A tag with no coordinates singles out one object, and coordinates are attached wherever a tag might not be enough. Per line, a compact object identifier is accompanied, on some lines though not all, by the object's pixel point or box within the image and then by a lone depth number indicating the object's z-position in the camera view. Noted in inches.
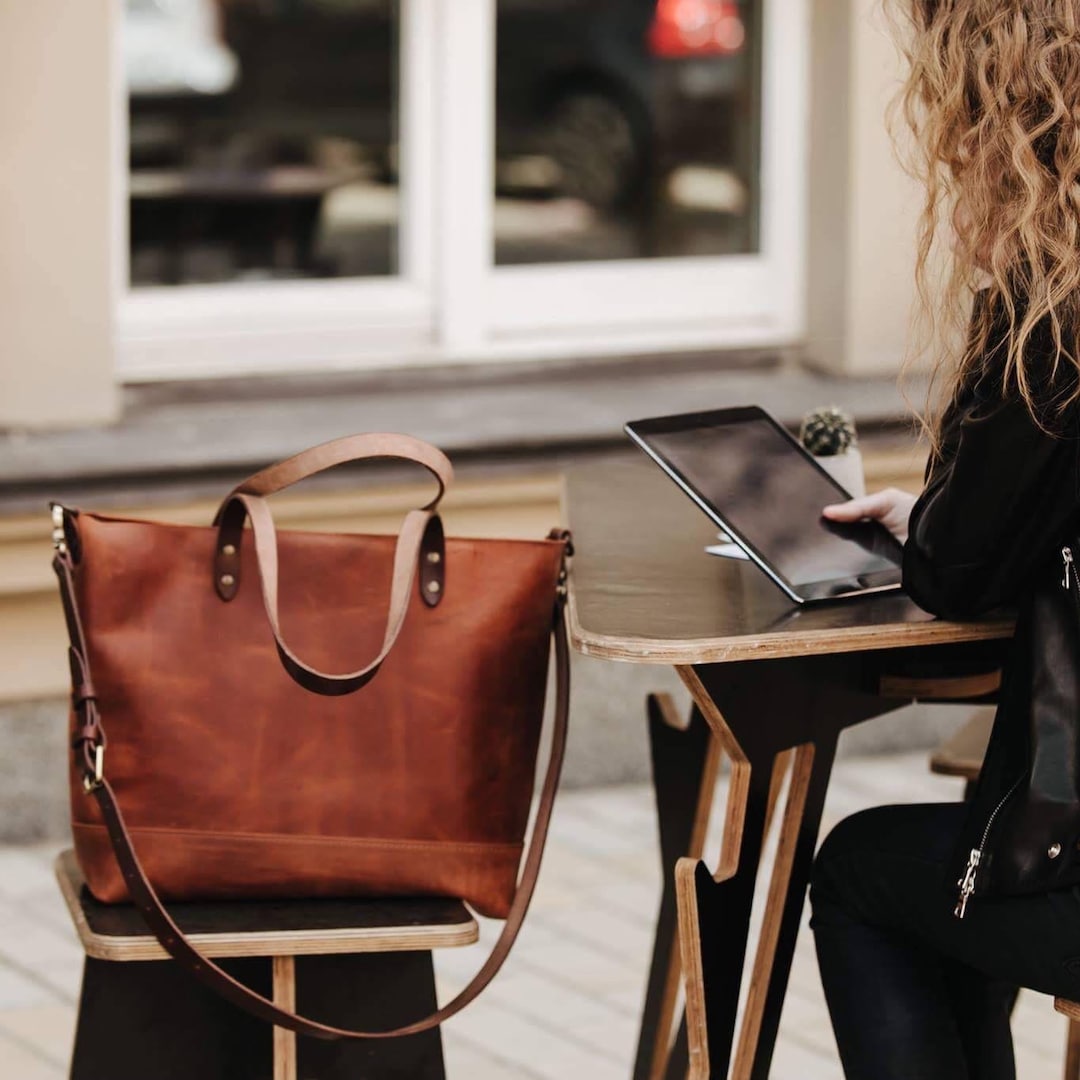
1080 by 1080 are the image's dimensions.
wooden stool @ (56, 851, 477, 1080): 157.6
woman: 135.3
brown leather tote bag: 151.0
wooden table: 142.3
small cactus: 178.8
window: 319.4
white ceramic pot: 177.7
